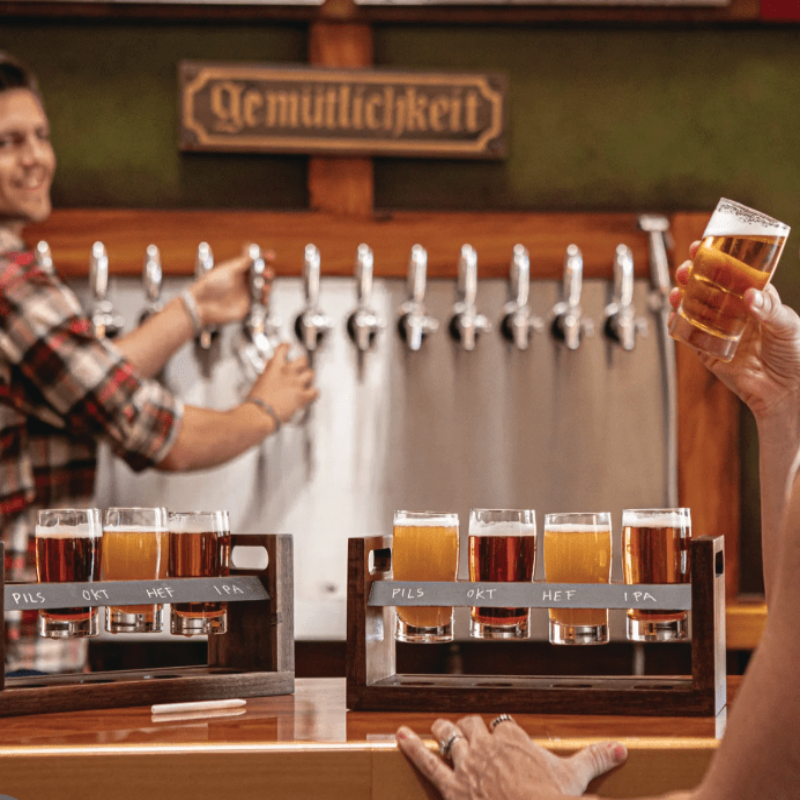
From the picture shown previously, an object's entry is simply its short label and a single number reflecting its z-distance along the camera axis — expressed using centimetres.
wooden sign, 299
